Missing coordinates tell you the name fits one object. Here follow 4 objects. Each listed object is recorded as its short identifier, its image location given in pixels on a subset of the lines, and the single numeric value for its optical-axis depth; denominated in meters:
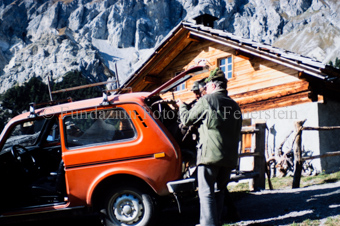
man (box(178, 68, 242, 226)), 3.93
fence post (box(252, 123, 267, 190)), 6.94
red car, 4.46
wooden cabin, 10.63
